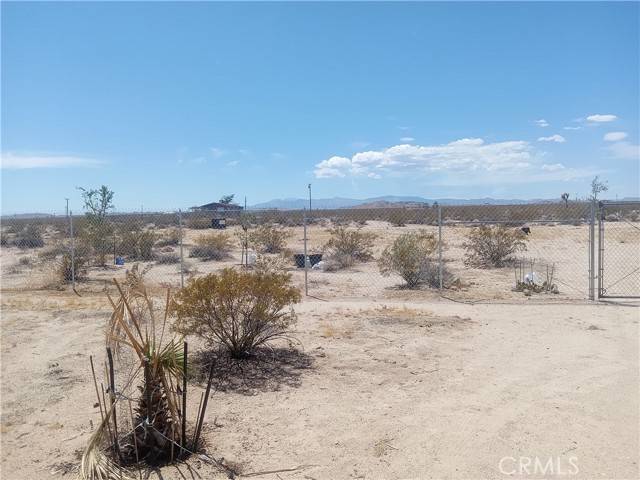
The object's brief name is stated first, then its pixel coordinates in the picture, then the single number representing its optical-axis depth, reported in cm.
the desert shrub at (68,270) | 1609
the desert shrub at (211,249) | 2288
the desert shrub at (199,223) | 4628
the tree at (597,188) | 4132
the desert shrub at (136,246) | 2277
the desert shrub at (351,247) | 2059
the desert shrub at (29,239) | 3070
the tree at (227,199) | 7271
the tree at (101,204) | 1811
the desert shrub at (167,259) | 2173
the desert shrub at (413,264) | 1456
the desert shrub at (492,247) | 1872
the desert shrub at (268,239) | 2441
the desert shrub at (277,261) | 1748
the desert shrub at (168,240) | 2856
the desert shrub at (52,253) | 2222
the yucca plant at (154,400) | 461
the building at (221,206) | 6581
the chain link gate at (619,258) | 1192
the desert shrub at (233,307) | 704
